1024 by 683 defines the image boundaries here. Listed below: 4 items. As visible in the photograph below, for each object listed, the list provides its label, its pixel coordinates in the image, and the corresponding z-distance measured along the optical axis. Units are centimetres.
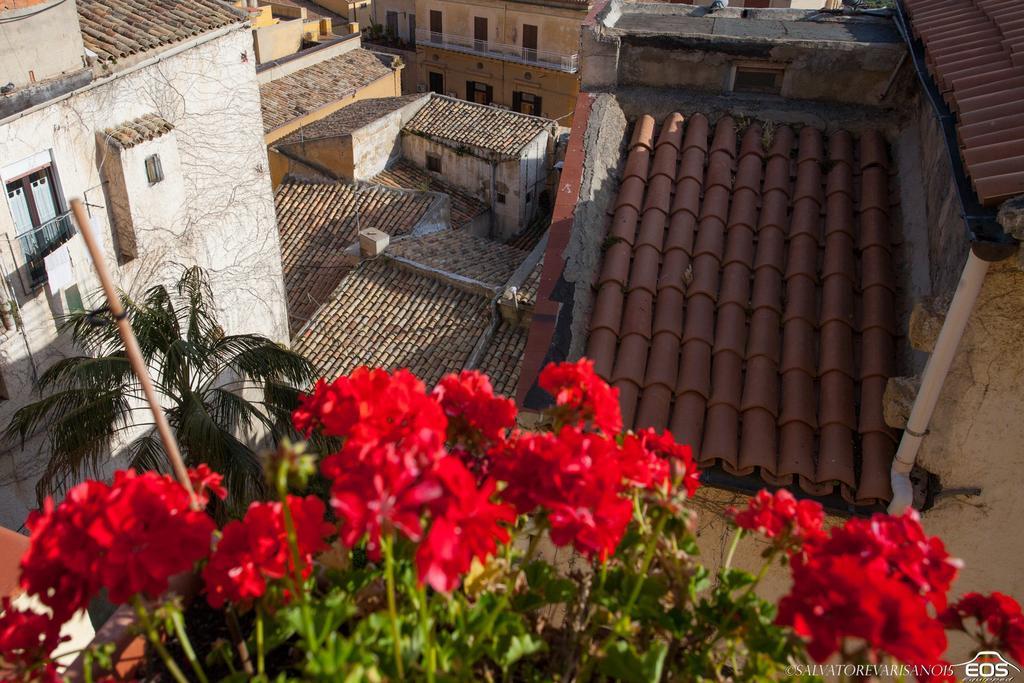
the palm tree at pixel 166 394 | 674
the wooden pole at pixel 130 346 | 249
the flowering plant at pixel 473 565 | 189
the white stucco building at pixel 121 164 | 748
